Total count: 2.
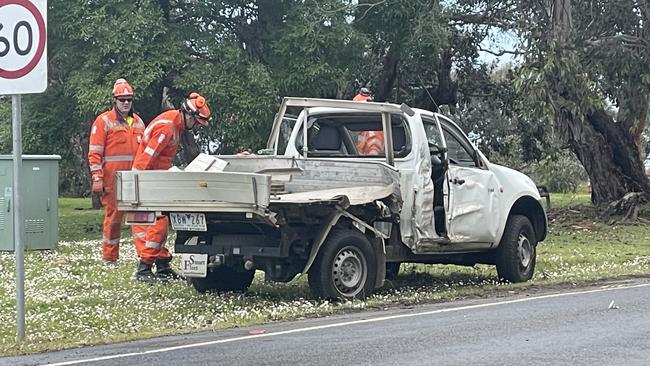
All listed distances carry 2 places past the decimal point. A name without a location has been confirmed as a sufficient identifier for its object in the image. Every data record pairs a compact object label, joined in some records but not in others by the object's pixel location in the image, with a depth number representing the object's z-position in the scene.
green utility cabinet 15.95
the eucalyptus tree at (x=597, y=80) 18.88
